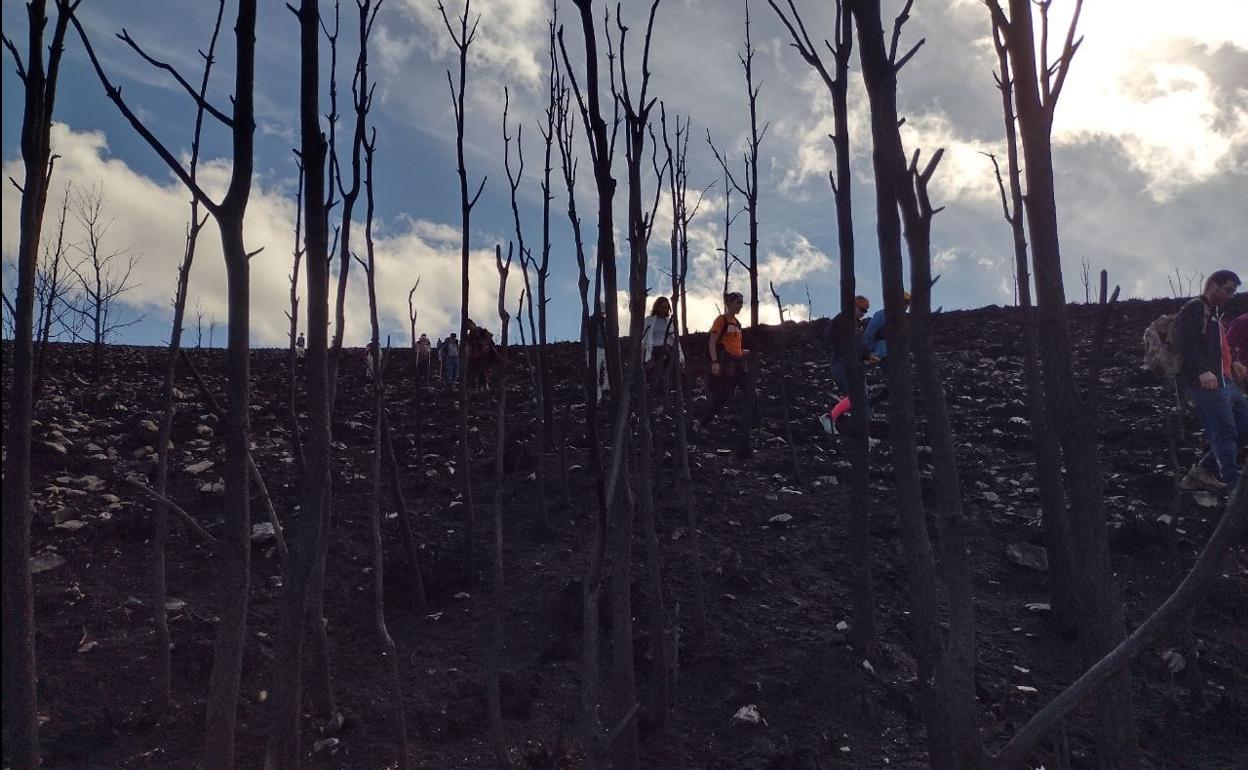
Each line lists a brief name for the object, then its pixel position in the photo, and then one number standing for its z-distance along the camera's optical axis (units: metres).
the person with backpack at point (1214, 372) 6.05
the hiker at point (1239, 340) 6.76
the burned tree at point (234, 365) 2.18
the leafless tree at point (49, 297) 12.11
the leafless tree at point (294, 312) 4.04
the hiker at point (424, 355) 17.55
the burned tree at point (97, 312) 14.89
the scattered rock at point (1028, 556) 6.48
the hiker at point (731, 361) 8.62
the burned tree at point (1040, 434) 4.68
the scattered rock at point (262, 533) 6.66
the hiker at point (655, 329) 8.35
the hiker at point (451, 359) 15.81
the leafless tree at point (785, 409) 6.18
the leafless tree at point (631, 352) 2.70
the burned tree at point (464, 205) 5.34
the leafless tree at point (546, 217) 5.51
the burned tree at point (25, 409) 2.22
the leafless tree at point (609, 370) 2.31
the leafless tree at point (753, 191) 8.17
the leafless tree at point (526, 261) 4.83
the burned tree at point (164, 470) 4.33
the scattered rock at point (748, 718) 4.48
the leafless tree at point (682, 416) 4.98
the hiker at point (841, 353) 5.02
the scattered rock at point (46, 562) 6.00
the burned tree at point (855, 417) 4.94
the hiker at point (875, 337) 7.34
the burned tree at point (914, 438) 1.98
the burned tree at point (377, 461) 3.28
